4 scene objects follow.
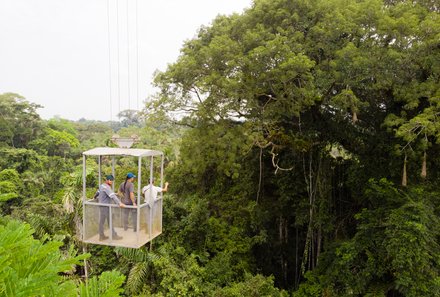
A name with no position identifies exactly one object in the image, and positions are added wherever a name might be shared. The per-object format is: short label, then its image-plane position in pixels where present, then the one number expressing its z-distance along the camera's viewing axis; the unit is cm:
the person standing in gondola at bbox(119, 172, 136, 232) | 615
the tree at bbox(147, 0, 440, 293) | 758
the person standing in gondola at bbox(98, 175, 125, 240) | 620
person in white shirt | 643
